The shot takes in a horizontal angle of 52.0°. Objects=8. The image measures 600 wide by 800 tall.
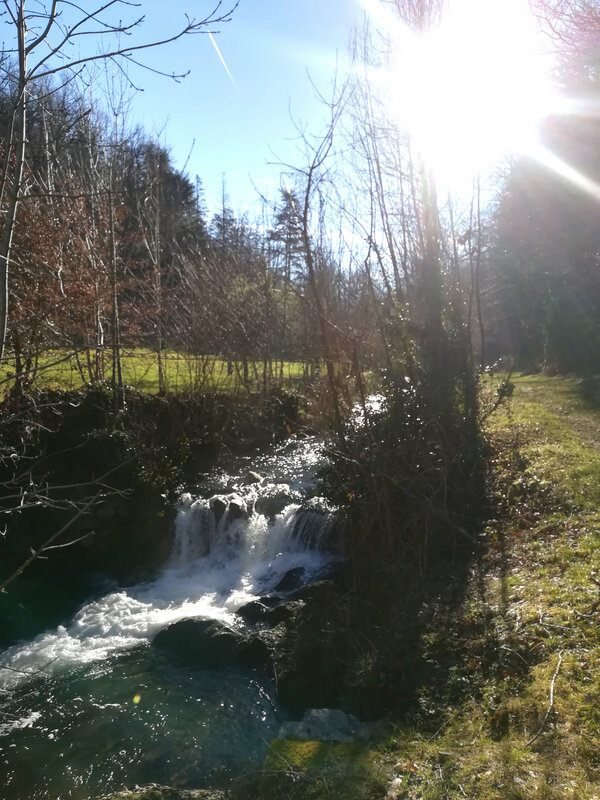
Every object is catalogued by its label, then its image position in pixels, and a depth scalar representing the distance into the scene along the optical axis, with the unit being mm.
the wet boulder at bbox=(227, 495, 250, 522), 9828
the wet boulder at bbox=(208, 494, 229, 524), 9945
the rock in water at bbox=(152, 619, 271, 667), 6695
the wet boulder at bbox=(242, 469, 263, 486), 11008
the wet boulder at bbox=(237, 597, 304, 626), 7258
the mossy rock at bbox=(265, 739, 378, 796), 4391
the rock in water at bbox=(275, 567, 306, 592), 8227
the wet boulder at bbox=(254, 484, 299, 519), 9836
